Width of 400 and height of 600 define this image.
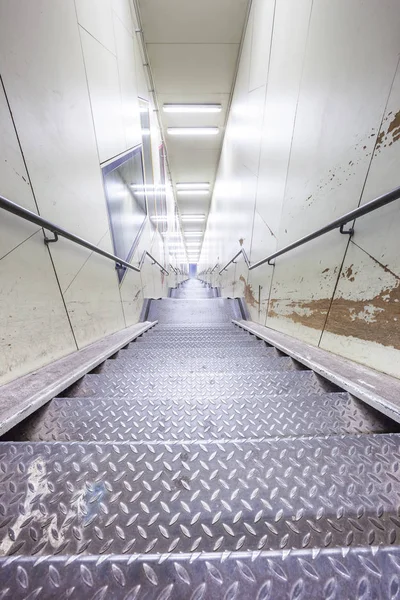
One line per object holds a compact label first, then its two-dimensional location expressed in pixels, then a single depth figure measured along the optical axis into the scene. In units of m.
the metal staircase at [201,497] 0.49
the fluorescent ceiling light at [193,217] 14.74
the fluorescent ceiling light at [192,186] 10.52
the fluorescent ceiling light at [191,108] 6.17
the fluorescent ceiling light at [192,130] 6.94
